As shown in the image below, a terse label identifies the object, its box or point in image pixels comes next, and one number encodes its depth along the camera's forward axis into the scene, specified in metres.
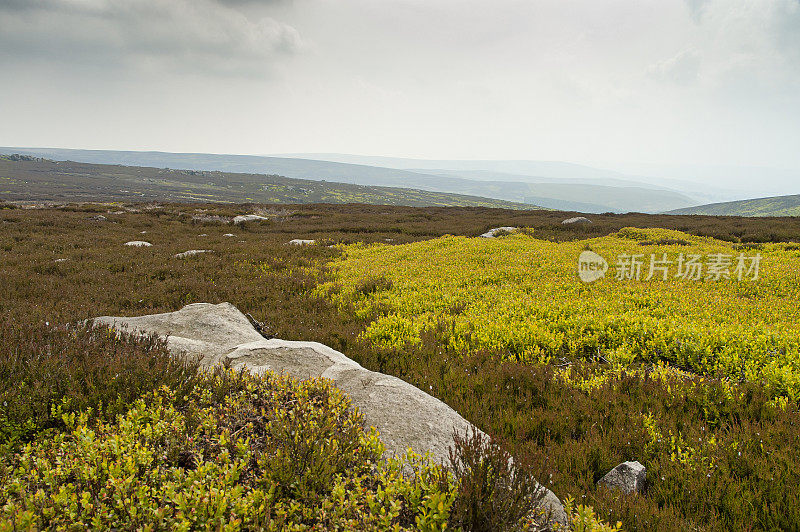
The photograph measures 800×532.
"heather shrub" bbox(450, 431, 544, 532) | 2.56
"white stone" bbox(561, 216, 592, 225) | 29.00
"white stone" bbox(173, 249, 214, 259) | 15.42
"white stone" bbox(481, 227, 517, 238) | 23.94
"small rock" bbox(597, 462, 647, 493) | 3.65
